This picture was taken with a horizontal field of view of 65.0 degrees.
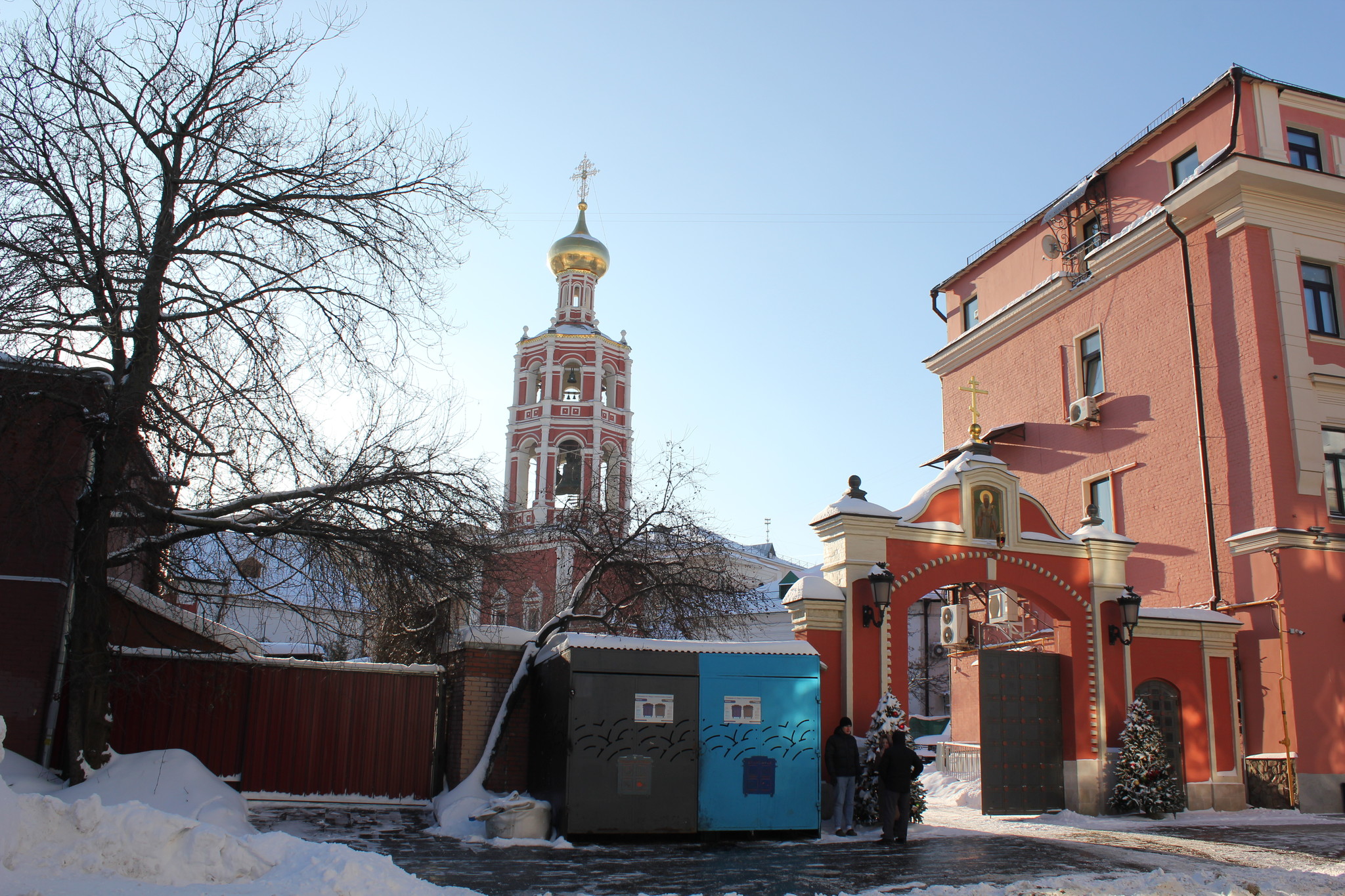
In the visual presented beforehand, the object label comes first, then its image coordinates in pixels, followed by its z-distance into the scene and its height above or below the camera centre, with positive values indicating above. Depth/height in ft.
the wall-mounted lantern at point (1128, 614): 56.70 +4.51
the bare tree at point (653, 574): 59.52 +6.54
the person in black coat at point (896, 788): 43.19 -3.75
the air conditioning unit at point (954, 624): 74.74 +5.07
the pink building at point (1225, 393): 60.49 +20.06
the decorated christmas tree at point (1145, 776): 54.75 -3.84
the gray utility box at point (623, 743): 40.78 -2.12
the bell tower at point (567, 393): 146.10 +41.13
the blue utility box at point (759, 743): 42.83 -2.07
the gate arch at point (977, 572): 52.08 +6.52
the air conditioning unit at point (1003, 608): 76.02 +6.41
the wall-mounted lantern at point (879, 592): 51.37 +4.88
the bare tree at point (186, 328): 35.40 +11.78
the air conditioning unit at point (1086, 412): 76.89 +20.55
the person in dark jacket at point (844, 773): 45.62 -3.34
